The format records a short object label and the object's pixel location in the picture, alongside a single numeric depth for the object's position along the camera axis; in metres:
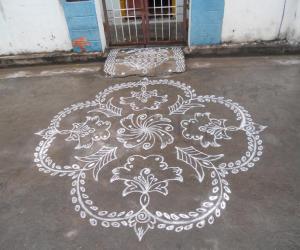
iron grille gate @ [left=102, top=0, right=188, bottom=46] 4.38
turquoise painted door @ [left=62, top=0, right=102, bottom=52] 3.97
